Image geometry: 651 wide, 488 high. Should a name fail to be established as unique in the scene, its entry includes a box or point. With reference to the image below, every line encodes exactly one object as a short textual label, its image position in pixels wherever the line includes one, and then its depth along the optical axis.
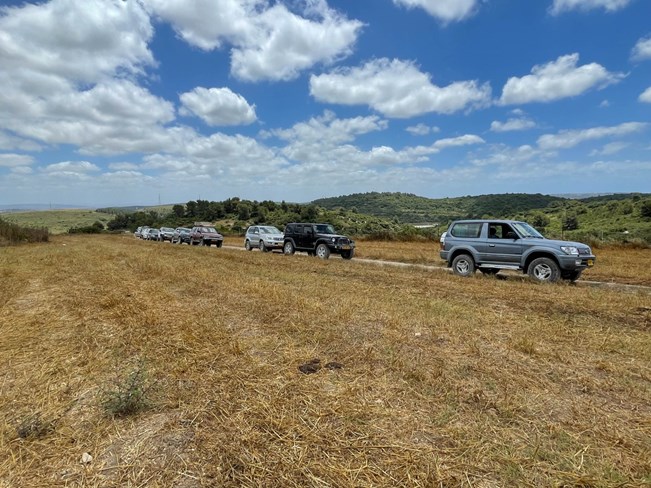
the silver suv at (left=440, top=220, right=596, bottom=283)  10.23
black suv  18.23
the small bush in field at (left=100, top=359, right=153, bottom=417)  2.92
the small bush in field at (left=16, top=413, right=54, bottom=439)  2.59
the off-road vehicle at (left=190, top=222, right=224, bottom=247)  30.52
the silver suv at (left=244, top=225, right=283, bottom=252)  22.08
